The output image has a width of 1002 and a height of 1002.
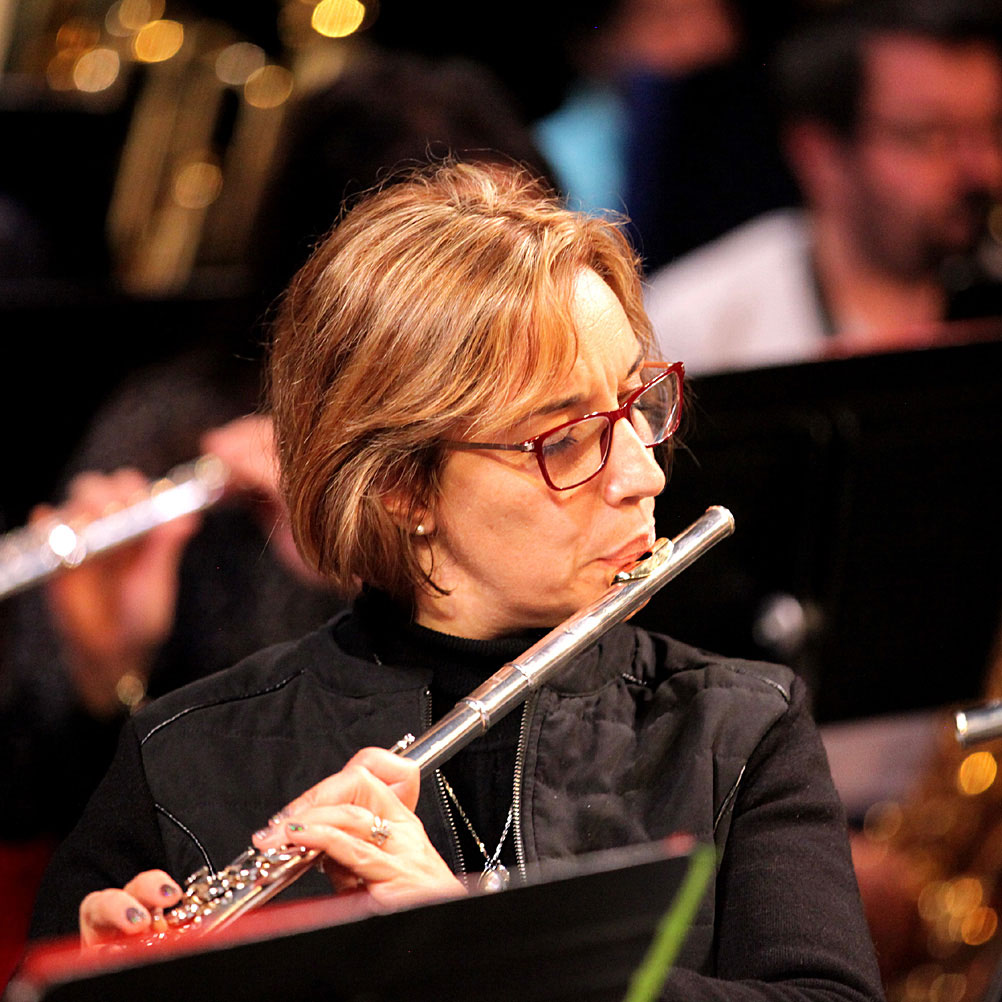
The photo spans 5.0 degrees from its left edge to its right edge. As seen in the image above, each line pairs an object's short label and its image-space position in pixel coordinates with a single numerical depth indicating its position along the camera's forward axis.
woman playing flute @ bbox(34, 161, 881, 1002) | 6.38
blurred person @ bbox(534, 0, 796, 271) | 11.25
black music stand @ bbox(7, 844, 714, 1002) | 6.14
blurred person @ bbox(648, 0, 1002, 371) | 10.07
